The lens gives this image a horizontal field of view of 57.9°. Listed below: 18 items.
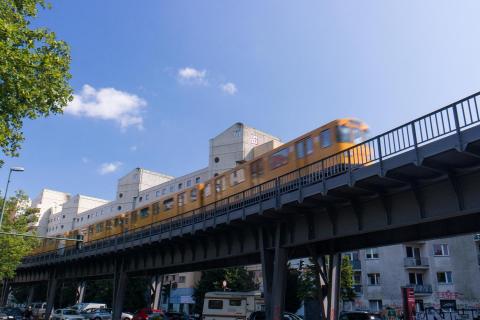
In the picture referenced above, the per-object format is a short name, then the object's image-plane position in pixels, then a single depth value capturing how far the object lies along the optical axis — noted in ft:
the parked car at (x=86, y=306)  143.93
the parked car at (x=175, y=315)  107.24
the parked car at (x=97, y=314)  127.24
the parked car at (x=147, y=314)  100.36
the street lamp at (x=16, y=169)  108.55
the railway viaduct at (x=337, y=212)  43.09
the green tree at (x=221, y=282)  157.87
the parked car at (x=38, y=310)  172.06
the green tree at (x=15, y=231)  126.31
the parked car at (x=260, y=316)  80.89
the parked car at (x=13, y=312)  122.86
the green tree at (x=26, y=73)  53.78
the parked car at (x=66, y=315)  119.75
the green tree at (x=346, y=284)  132.67
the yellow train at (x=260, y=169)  66.74
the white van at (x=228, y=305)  91.50
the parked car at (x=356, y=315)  81.10
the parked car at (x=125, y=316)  137.47
